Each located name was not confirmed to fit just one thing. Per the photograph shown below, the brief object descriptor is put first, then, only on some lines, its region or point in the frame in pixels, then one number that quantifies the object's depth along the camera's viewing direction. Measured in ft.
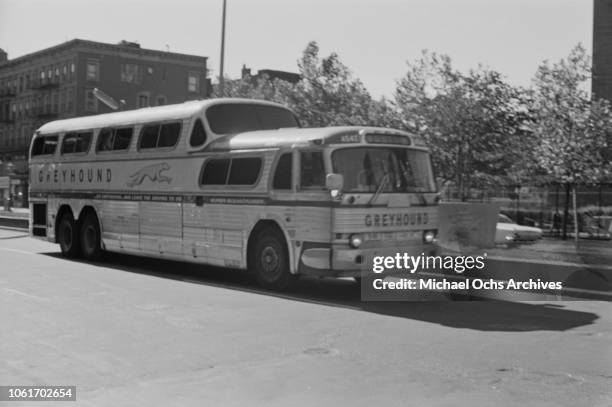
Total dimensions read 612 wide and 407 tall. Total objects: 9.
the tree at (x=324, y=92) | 129.08
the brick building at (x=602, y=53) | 156.97
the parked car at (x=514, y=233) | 78.43
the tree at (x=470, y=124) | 107.24
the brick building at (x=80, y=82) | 246.27
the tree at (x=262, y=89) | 138.72
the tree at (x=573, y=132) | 90.74
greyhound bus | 36.50
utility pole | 92.94
